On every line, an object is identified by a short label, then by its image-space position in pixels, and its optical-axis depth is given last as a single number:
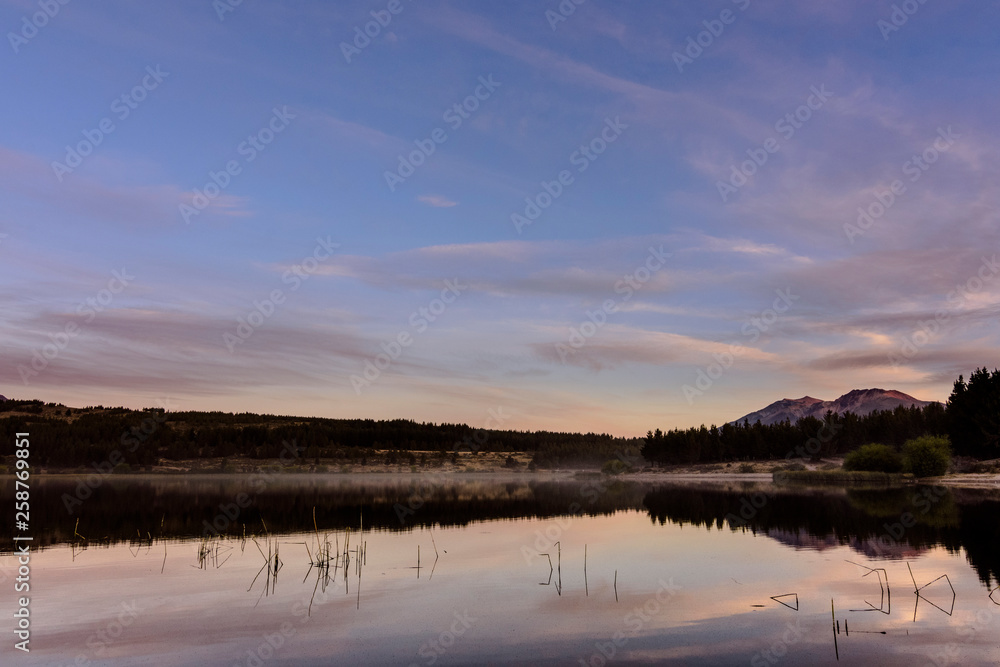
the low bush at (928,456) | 68.25
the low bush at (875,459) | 74.36
